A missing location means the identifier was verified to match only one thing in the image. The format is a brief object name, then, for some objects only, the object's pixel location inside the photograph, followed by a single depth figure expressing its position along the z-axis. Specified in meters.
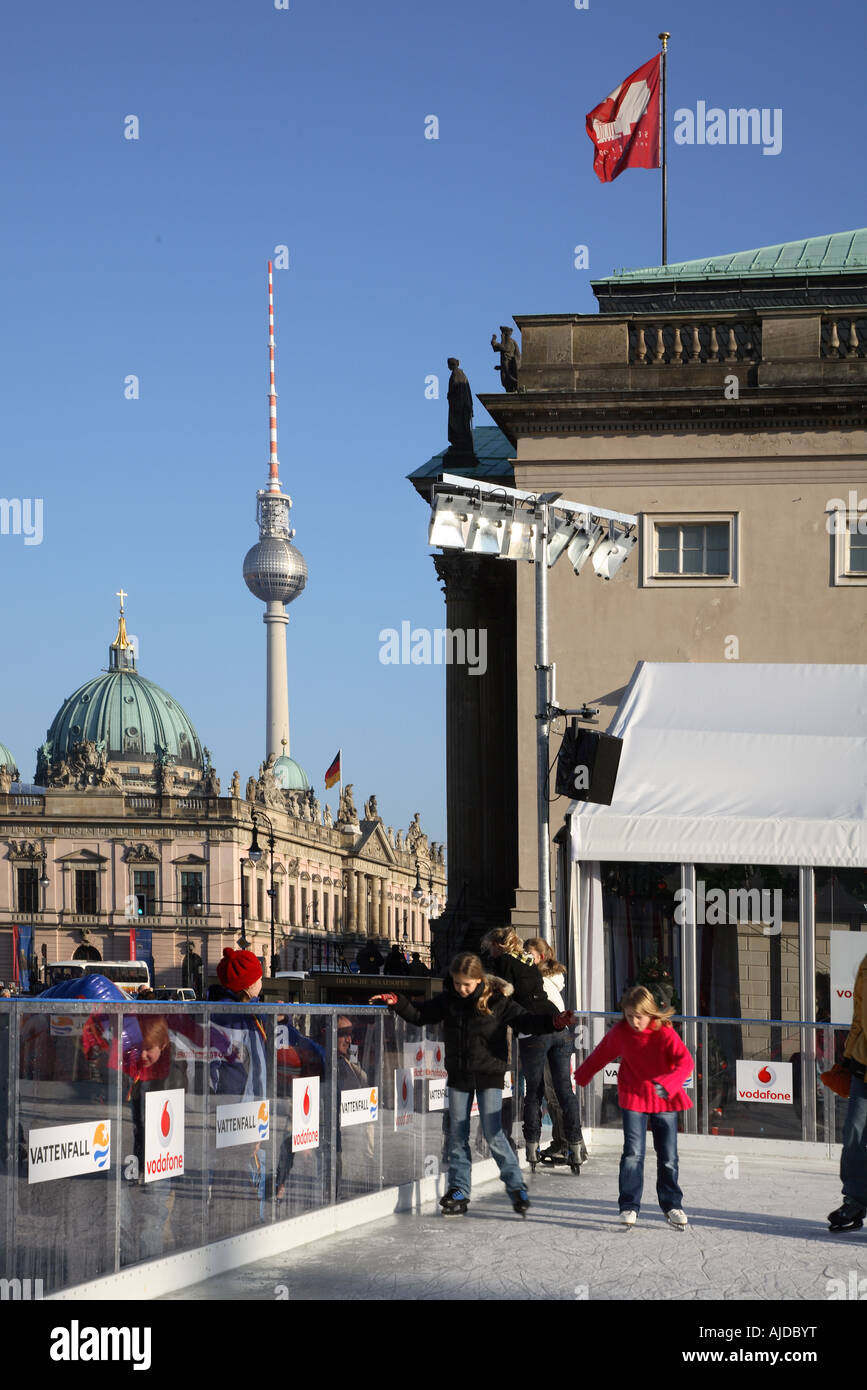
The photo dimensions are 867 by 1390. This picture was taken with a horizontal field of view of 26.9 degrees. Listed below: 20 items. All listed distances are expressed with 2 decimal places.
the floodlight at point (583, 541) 18.61
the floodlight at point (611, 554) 18.81
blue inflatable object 19.36
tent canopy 19.06
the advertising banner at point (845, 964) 18.77
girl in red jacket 11.59
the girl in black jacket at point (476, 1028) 11.55
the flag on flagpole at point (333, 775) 122.12
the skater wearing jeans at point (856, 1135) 11.09
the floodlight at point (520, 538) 18.05
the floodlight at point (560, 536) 18.45
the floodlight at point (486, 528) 17.83
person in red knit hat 14.98
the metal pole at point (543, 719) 17.19
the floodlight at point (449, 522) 17.55
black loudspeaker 16.83
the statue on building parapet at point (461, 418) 31.92
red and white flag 30.36
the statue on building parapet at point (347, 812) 163.25
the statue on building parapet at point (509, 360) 27.06
